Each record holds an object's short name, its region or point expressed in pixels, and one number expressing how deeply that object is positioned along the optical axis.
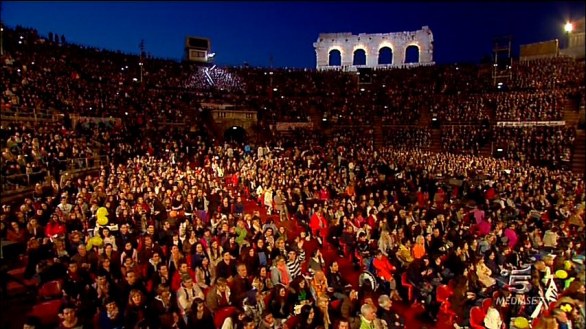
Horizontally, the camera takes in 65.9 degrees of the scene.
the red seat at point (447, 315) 7.48
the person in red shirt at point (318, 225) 11.18
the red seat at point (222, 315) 6.79
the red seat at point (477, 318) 7.35
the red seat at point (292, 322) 6.91
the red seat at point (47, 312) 6.12
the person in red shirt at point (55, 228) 9.19
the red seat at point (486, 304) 7.41
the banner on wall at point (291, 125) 34.00
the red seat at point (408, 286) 8.51
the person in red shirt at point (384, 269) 8.83
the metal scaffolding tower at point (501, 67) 36.00
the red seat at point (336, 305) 7.36
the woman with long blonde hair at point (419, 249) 9.80
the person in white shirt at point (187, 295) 7.20
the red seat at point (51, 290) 6.81
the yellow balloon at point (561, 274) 6.91
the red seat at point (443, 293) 8.10
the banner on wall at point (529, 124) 22.88
